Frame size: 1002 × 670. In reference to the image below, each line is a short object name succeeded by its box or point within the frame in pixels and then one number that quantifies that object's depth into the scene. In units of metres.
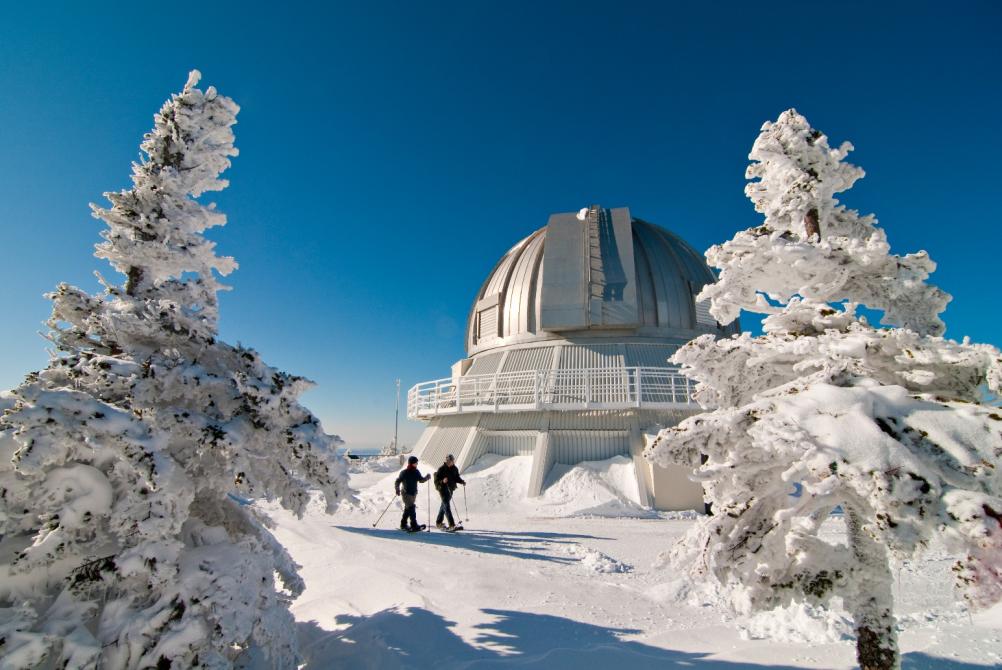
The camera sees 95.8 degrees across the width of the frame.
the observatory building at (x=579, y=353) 14.12
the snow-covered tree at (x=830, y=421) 2.21
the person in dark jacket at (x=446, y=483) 10.12
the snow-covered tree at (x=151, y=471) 2.73
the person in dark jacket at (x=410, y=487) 9.84
